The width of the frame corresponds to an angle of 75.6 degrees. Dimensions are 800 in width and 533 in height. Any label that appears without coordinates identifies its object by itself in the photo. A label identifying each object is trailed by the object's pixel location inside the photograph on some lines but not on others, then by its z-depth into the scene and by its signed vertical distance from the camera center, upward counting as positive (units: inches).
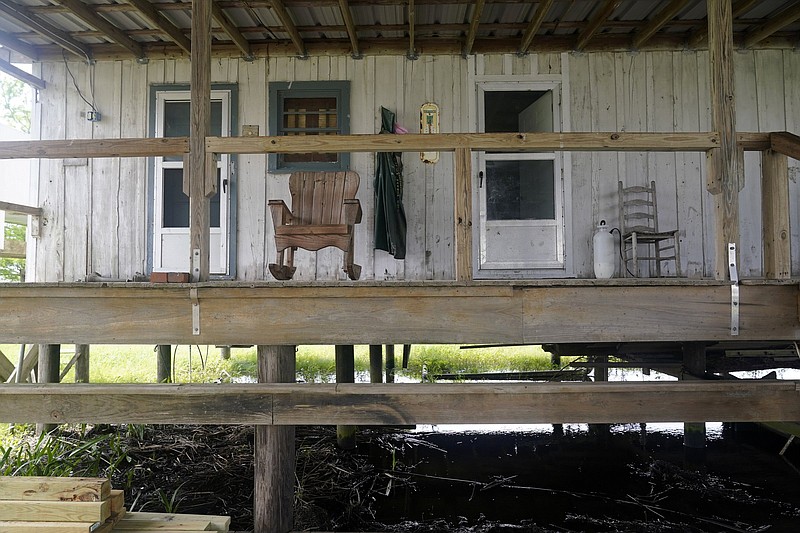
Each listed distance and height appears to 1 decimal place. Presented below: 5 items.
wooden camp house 174.1 +65.1
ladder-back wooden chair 173.0 +18.0
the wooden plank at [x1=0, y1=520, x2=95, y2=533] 78.4 -36.0
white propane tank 175.5 +11.2
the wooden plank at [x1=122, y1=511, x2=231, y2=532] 91.0 -40.7
